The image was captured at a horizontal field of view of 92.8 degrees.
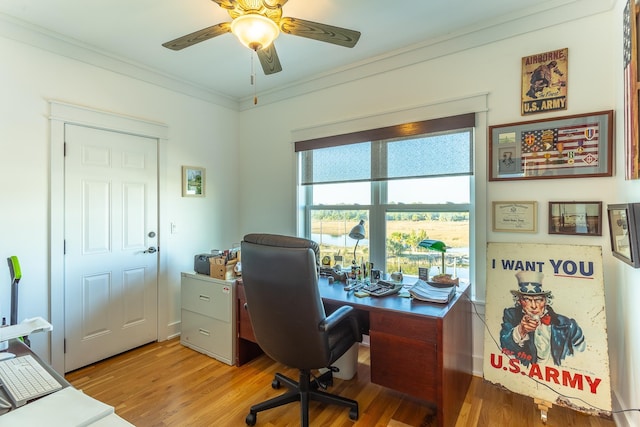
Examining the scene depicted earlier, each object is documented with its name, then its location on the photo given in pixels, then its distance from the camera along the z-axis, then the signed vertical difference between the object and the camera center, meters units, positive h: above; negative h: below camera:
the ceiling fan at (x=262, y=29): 1.53 +0.99
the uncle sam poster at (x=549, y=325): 1.76 -0.71
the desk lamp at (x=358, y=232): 2.49 -0.17
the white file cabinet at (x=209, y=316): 2.51 -0.91
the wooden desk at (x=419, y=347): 1.66 -0.78
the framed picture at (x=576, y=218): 1.90 -0.04
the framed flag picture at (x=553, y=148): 1.88 +0.42
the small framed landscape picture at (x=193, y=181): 3.16 +0.32
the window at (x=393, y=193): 2.41 +0.17
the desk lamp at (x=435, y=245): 2.13 -0.24
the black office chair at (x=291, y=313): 1.56 -0.55
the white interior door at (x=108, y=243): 2.43 -0.27
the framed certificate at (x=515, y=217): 2.08 -0.04
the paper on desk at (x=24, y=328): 1.21 -0.49
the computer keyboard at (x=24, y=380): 0.93 -0.56
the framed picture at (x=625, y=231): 1.32 -0.09
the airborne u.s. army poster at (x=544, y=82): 1.99 +0.87
